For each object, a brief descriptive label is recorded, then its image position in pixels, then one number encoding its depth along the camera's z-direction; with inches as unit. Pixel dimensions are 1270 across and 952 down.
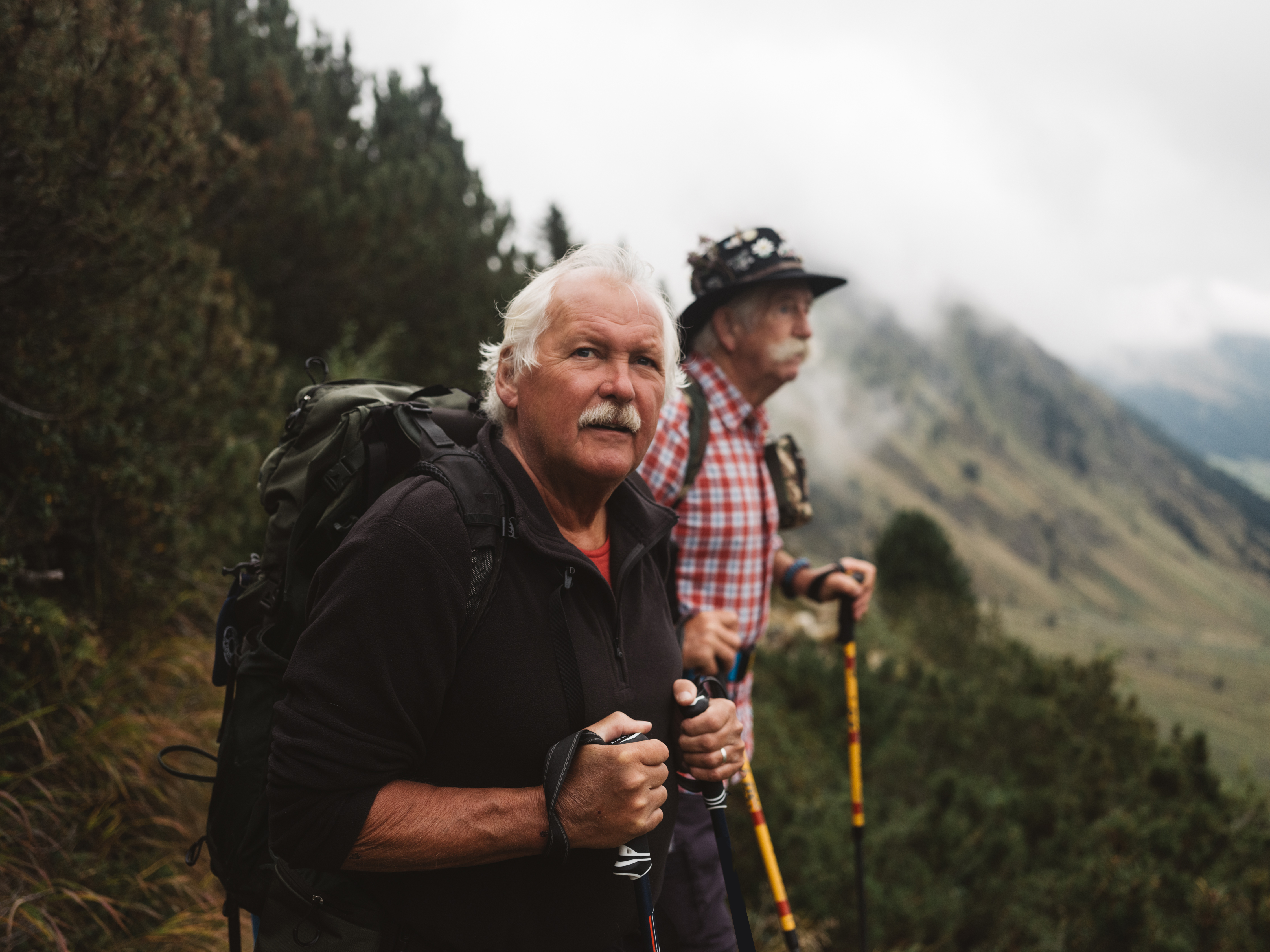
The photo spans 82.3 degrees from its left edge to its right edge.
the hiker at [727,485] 87.2
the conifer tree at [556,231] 1033.5
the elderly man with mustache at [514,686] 47.9
